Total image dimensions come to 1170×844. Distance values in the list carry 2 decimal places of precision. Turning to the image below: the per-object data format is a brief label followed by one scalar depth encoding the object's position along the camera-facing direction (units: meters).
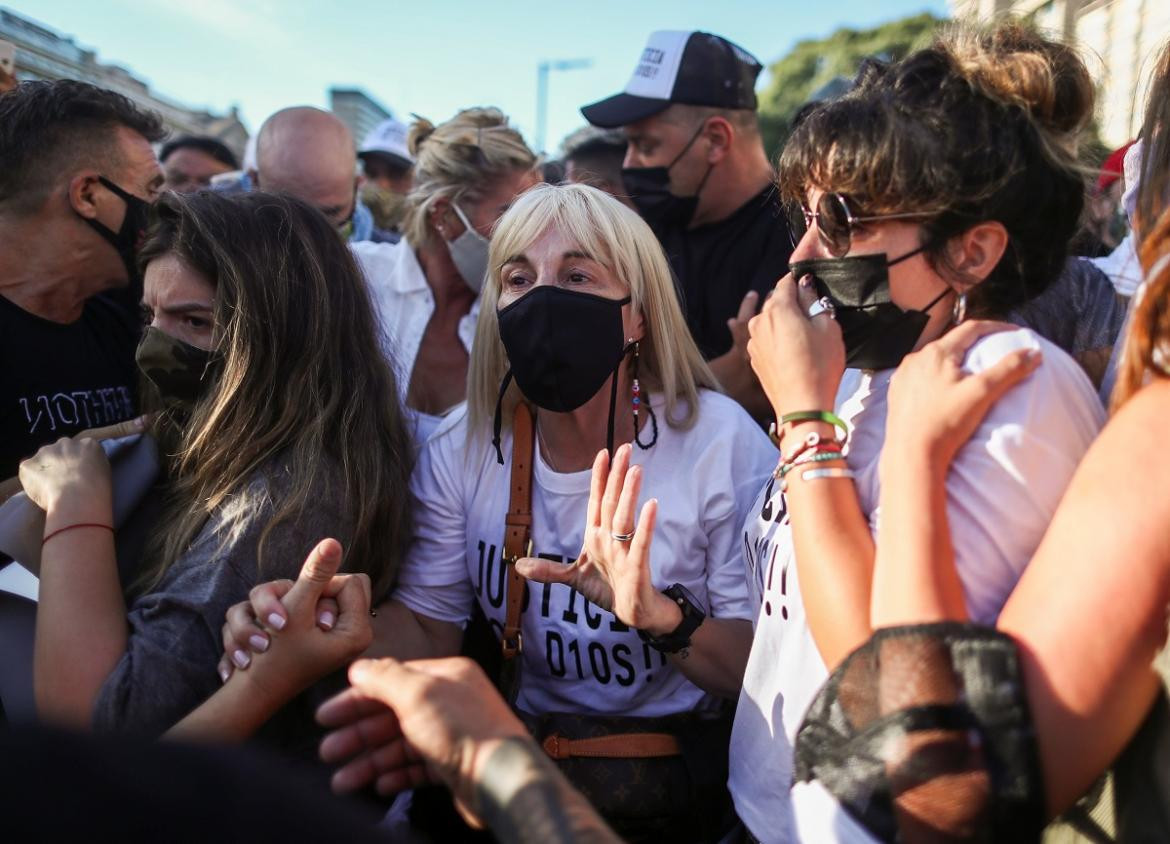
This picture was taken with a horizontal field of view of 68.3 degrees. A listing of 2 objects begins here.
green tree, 32.38
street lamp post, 22.73
